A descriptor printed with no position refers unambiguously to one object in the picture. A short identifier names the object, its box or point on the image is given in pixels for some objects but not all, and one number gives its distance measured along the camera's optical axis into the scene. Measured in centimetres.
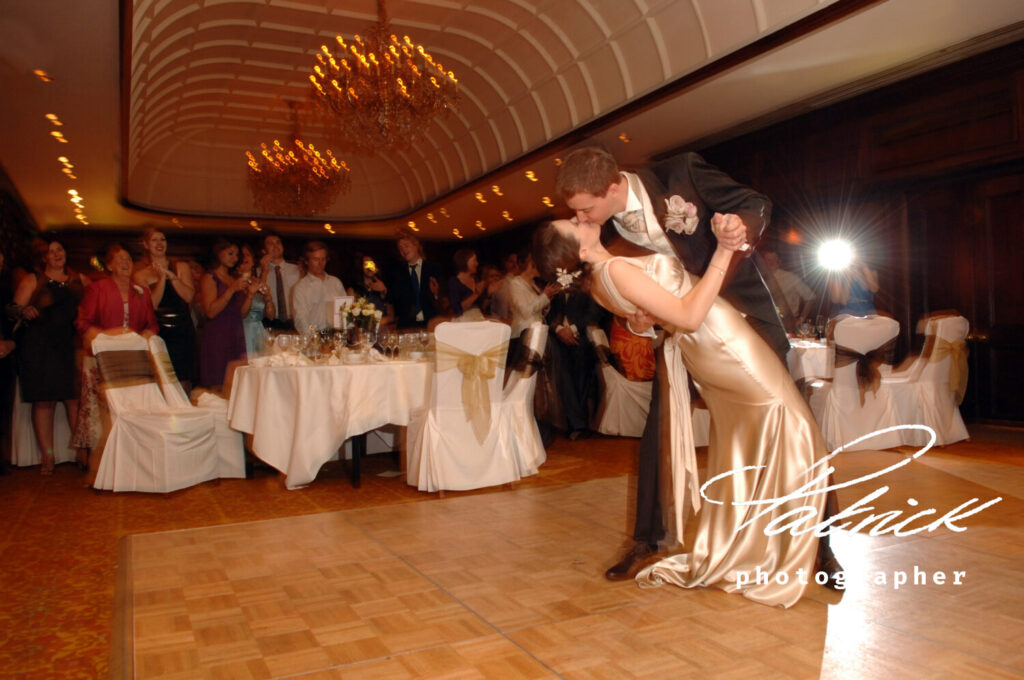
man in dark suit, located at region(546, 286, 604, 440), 656
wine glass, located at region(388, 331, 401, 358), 514
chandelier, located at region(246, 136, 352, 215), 1083
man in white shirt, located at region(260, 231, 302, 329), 639
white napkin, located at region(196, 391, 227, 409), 512
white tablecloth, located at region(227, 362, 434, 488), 460
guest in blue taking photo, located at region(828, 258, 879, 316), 703
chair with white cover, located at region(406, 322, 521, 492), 448
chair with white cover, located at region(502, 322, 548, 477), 505
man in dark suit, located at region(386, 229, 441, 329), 684
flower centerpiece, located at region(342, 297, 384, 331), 519
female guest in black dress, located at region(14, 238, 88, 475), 548
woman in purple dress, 570
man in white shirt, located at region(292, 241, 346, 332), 613
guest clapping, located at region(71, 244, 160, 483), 523
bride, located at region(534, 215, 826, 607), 240
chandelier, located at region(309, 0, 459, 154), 729
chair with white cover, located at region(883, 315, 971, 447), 578
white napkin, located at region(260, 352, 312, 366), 471
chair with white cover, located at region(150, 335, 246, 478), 501
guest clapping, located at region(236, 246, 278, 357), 593
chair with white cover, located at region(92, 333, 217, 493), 464
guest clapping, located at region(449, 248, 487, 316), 670
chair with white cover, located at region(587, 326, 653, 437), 666
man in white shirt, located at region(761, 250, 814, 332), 590
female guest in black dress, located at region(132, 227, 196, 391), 573
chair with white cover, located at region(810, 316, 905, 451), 561
